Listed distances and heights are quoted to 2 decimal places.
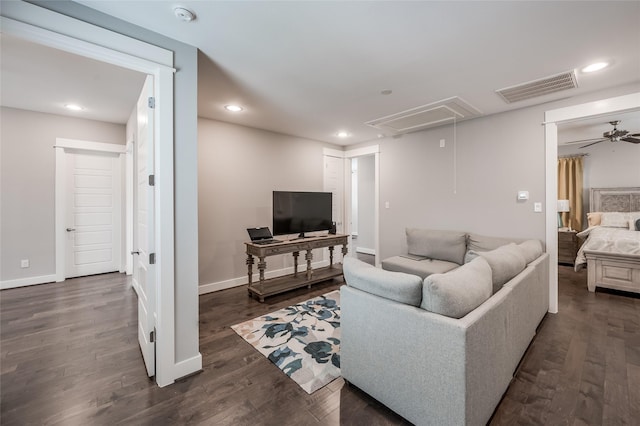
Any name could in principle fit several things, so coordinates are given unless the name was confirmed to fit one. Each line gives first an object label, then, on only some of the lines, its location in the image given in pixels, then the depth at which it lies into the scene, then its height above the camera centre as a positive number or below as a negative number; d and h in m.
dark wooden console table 3.58 -0.79
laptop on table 3.80 -0.34
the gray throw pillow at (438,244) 3.77 -0.50
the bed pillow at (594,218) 5.32 -0.18
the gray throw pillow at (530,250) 2.55 -0.42
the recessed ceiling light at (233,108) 3.46 +1.40
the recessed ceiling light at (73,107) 3.78 +1.57
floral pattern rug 2.08 -1.24
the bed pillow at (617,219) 5.03 -0.20
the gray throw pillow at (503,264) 1.91 -0.42
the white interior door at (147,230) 1.97 -0.13
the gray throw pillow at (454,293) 1.41 -0.46
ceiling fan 4.16 +1.19
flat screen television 4.16 +0.00
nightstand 5.46 -0.77
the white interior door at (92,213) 4.44 +0.02
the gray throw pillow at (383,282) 1.55 -0.45
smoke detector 1.70 +1.32
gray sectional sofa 1.34 -0.74
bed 3.66 -0.72
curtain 5.83 +0.49
